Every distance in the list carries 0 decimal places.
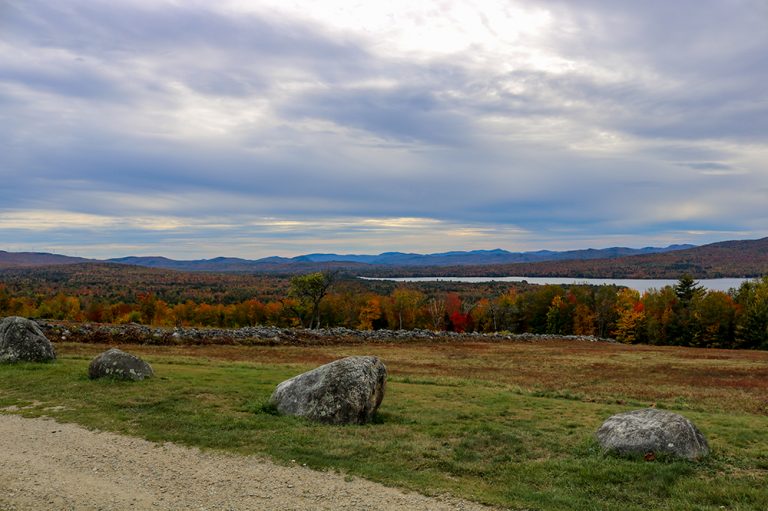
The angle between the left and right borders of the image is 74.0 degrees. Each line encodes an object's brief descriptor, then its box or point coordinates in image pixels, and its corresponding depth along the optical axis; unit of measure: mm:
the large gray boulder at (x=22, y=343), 23281
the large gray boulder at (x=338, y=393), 14828
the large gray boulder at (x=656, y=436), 11258
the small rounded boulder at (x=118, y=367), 19453
